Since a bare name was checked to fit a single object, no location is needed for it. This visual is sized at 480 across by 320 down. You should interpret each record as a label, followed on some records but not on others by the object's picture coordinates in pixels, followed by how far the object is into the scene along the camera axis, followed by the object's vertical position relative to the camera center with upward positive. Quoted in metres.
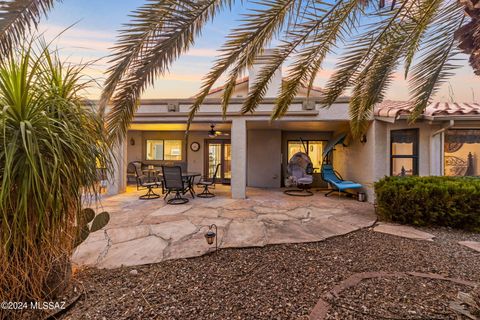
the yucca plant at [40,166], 1.88 -0.06
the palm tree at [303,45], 2.41 +1.51
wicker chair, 9.47 -0.48
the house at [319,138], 6.70 +0.85
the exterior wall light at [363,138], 8.14 +0.79
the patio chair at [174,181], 7.14 -0.68
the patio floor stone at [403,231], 4.41 -1.46
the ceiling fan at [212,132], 8.72 +1.06
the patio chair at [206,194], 8.43 -1.31
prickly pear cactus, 2.49 -0.75
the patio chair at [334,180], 8.07 -0.79
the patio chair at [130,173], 12.06 -0.72
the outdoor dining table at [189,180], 7.88 -0.72
